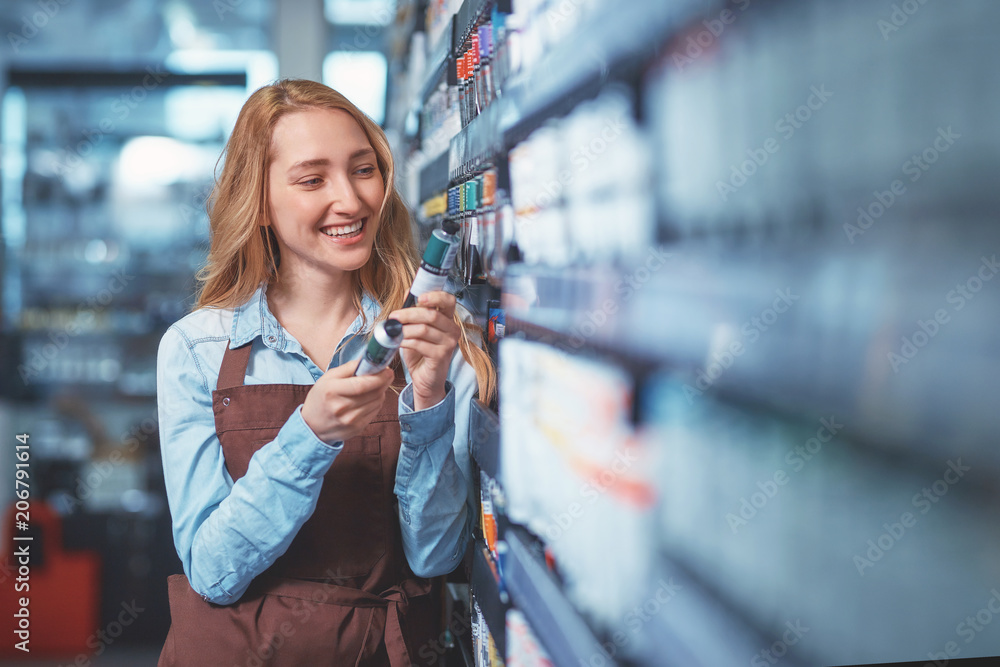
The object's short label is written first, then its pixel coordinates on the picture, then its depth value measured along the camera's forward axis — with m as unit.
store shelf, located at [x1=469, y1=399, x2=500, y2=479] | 1.25
